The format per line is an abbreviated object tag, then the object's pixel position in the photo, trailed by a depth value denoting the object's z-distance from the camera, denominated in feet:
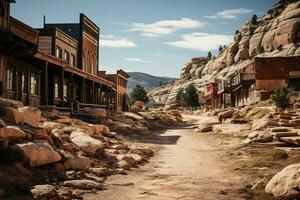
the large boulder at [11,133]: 34.42
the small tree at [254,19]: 360.17
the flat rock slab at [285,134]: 64.37
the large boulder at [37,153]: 34.28
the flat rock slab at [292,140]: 57.82
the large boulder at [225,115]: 123.26
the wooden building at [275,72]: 147.33
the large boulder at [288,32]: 263.08
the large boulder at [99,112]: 95.81
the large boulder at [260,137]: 67.60
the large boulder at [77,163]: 39.50
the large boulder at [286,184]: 28.22
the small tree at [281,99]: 103.55
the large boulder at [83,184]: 33.58
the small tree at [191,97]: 302.86
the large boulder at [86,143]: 47.91
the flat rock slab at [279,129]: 68.23
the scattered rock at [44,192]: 28.73
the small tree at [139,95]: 282.56
